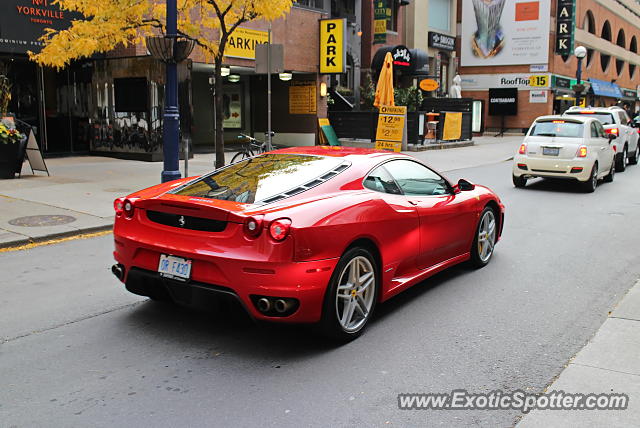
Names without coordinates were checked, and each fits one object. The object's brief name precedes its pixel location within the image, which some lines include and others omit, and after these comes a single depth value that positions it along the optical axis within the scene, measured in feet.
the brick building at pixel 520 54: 140.26
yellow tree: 42.75
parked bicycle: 56.04
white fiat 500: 45.52
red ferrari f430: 14.39
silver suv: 58.68
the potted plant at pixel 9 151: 43.21
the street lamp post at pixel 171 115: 36.60
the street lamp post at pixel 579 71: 102.29
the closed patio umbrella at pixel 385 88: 76.64
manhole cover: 29.81
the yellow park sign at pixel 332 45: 79.51
